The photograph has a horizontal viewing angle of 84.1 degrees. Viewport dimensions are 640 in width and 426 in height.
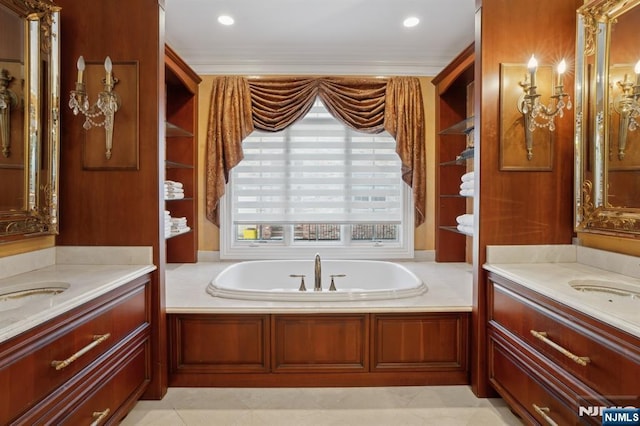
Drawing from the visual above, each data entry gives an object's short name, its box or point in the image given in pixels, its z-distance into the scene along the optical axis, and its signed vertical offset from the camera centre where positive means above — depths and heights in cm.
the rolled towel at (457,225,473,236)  271 -16
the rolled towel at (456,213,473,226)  273 -9
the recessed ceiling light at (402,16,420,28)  269 +144
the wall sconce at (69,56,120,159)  184 +56
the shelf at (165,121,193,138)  295 +68
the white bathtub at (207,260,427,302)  304 -58
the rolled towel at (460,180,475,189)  268 +19
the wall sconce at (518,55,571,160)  185 +56
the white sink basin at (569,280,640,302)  154 -36
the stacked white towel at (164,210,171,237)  283 -12
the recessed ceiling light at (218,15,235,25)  268 +145
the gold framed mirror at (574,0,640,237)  165 +45
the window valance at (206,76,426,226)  325 +91
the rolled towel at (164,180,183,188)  289 +21
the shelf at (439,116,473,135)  297 +72
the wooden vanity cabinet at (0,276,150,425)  112 -61
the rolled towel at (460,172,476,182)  269 +24
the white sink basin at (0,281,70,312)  146 -37
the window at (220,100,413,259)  341 +24
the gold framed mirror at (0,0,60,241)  162 +45
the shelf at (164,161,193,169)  302 +39
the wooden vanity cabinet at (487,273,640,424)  117 -59
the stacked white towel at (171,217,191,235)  299 -15
